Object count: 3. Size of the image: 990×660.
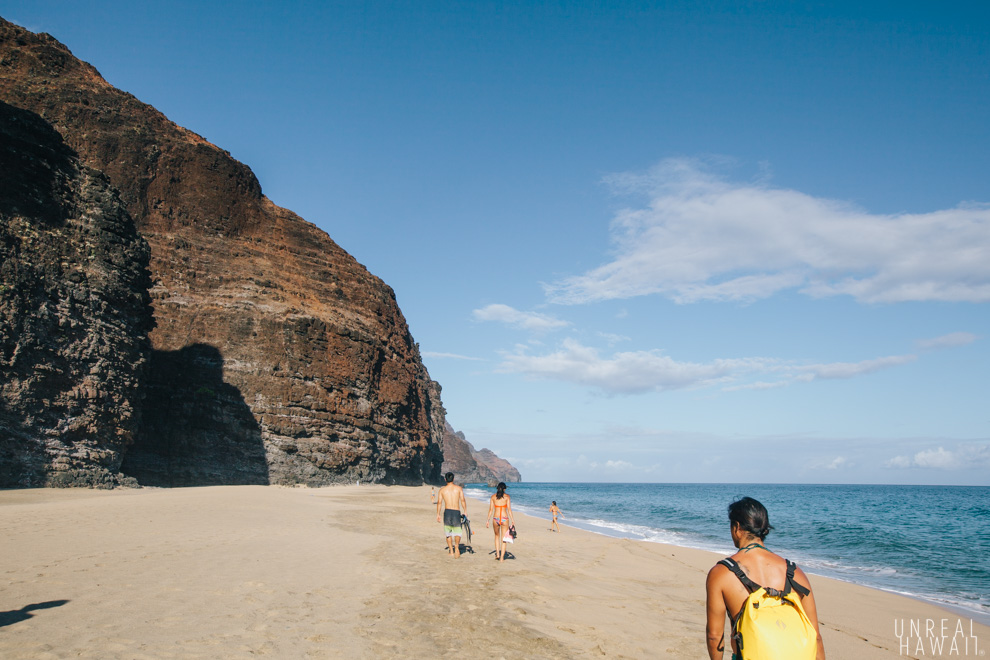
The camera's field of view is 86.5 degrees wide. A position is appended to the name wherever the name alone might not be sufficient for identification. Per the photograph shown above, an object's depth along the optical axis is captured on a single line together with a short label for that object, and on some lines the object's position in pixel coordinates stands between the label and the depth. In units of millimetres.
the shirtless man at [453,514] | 11234
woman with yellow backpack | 2482
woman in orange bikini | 11297
